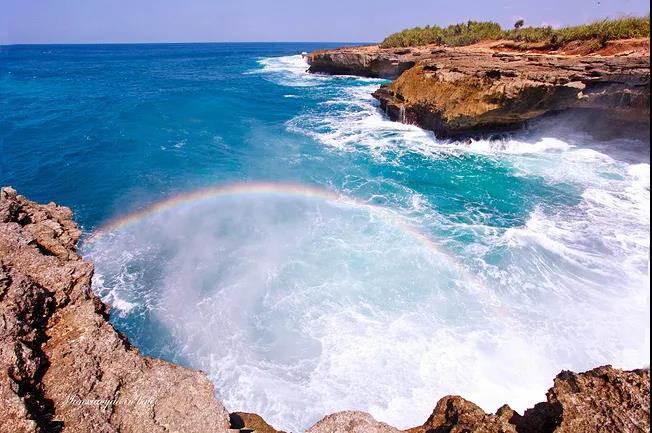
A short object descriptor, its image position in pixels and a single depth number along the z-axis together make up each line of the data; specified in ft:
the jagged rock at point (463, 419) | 15.55
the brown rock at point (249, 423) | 20.06
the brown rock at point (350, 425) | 16.08
